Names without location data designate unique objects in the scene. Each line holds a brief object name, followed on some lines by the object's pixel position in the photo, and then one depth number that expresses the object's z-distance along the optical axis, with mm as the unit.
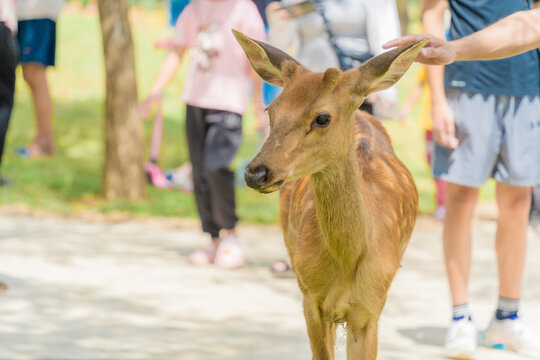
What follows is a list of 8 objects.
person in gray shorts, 8797
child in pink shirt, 12586
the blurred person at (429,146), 16734
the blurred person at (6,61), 10312
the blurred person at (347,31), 10789
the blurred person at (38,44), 17391
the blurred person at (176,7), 20437
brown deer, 6059
